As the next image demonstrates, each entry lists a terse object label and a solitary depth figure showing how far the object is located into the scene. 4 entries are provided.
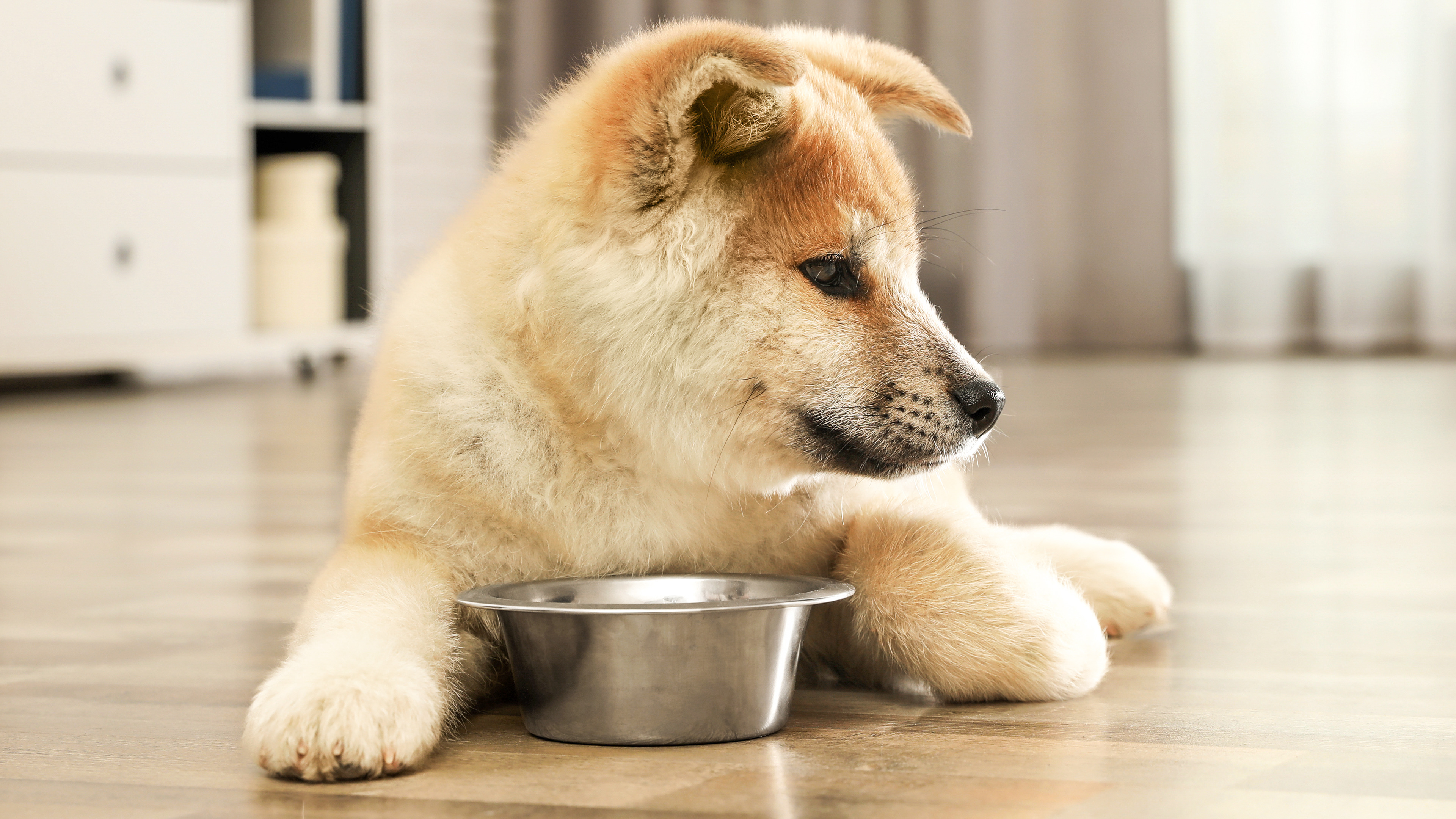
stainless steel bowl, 1.68
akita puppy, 1.75
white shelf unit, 4.52
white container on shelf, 5.31
